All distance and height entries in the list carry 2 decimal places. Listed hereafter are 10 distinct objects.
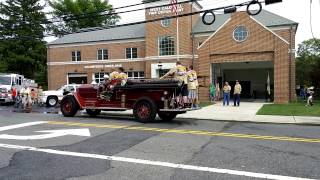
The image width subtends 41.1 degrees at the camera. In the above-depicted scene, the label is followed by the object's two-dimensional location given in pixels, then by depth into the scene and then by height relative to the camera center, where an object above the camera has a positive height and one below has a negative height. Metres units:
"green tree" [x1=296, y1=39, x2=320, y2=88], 71.29 +5.49
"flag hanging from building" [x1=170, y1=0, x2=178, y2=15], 39.54 +7.70
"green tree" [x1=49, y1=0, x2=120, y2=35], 69.56 +13.15
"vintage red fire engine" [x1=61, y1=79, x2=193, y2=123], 15.70 -0.40
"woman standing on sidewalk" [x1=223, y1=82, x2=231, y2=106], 28.38 -0.27
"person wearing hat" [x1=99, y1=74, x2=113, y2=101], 17.14 +0.05
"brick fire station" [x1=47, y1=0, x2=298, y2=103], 35.12 +3.77
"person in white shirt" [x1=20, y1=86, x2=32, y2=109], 25.87 -0.46
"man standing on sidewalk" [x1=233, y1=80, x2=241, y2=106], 27.86 -0.34
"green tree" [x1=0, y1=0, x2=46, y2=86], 63.91 +7.50
